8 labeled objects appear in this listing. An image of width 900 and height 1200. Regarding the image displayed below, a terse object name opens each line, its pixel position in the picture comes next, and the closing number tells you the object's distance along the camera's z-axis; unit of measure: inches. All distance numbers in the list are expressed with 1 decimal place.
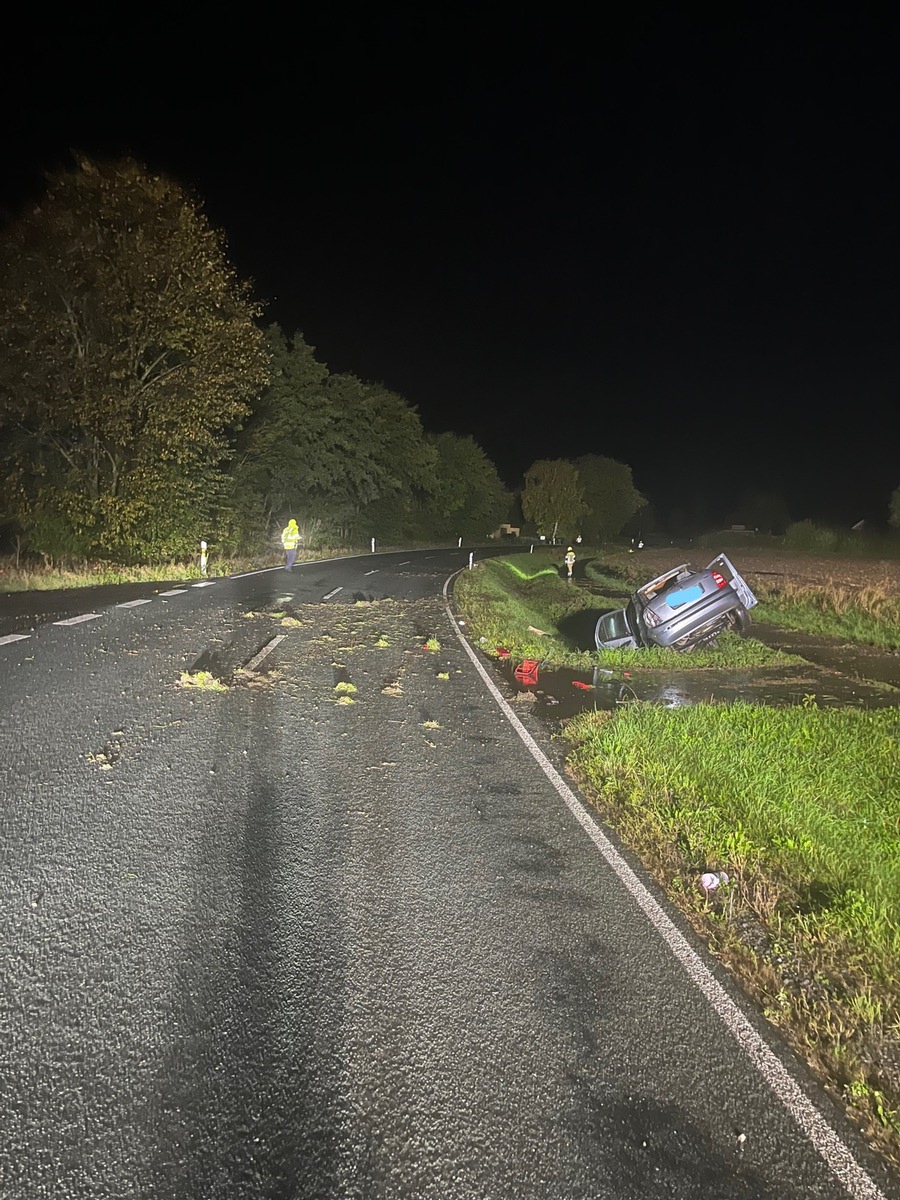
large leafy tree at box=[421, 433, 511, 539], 2881.4
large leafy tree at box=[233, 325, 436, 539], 1384.1
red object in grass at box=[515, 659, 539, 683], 390.3
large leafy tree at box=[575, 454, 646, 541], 4052.7
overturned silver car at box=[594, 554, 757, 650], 439.2
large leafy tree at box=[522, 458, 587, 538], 3383.4
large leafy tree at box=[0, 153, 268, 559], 761.0
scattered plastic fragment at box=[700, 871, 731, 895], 158.2
